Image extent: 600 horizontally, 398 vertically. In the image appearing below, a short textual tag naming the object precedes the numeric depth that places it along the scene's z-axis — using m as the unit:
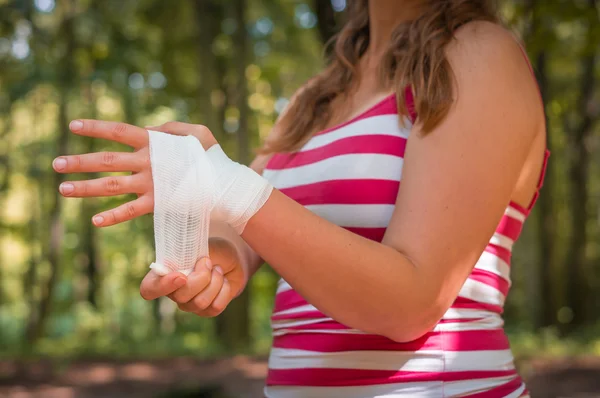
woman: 1.18
